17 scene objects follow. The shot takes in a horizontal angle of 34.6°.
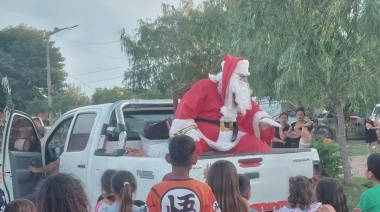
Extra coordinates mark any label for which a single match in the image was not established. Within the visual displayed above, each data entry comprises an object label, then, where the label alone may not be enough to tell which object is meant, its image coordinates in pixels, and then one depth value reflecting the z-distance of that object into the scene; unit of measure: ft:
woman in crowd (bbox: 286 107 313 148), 34.96
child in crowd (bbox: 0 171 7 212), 15.26
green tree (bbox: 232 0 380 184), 34.24
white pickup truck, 20.01
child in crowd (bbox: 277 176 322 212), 16.10
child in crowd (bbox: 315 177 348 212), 15.81
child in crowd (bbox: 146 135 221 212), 13.00
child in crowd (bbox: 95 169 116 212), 16.10
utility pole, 114.27
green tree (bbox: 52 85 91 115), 114.01
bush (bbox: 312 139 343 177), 39.73
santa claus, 22.02
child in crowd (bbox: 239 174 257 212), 15.80
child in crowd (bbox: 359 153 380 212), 15.43
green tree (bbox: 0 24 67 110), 140.05
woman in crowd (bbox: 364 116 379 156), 62.80
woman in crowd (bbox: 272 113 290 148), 35.02
